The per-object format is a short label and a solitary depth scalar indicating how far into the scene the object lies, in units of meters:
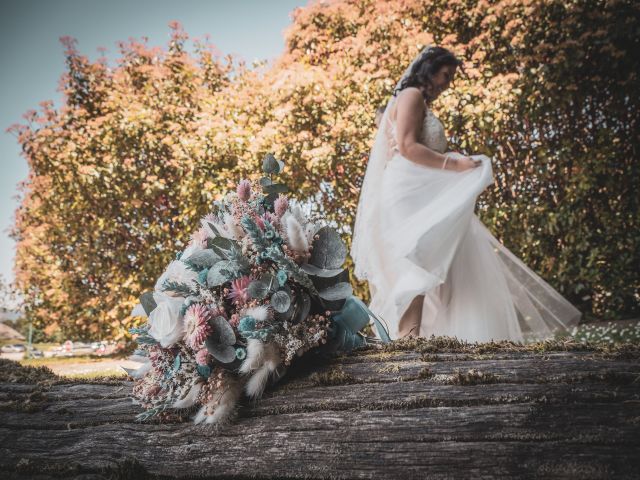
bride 2.98
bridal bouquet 1.28
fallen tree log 0.89
